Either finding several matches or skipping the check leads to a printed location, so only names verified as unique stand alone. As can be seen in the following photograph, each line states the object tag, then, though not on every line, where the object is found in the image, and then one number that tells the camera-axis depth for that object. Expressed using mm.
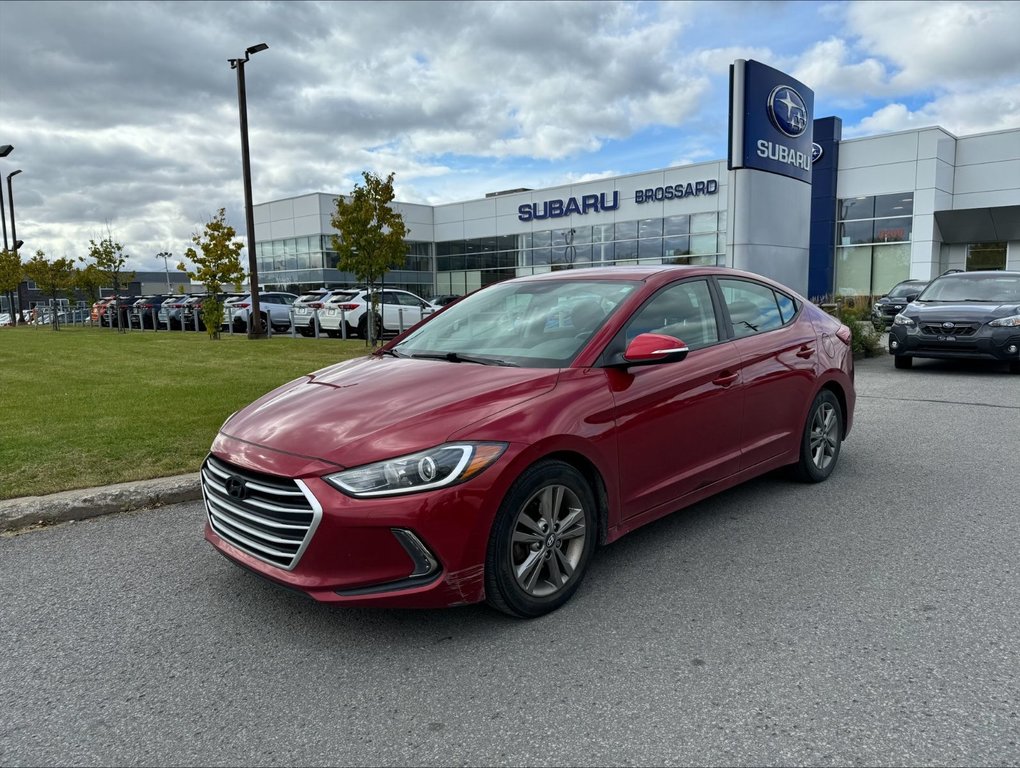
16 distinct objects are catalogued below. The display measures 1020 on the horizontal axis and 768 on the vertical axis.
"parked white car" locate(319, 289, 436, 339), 21203
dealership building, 15289
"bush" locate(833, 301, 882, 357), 14383
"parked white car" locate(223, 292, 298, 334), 25275
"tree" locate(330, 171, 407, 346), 18078
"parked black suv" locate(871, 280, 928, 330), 19161
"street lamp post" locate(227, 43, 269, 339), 20656
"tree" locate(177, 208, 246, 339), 20609
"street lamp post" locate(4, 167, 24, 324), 37562
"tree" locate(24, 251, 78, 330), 29516
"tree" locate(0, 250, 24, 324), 31875
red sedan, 2967
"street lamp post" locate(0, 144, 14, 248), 34375
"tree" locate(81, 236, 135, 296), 28297
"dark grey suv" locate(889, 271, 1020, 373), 10992
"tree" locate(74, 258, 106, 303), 29172
